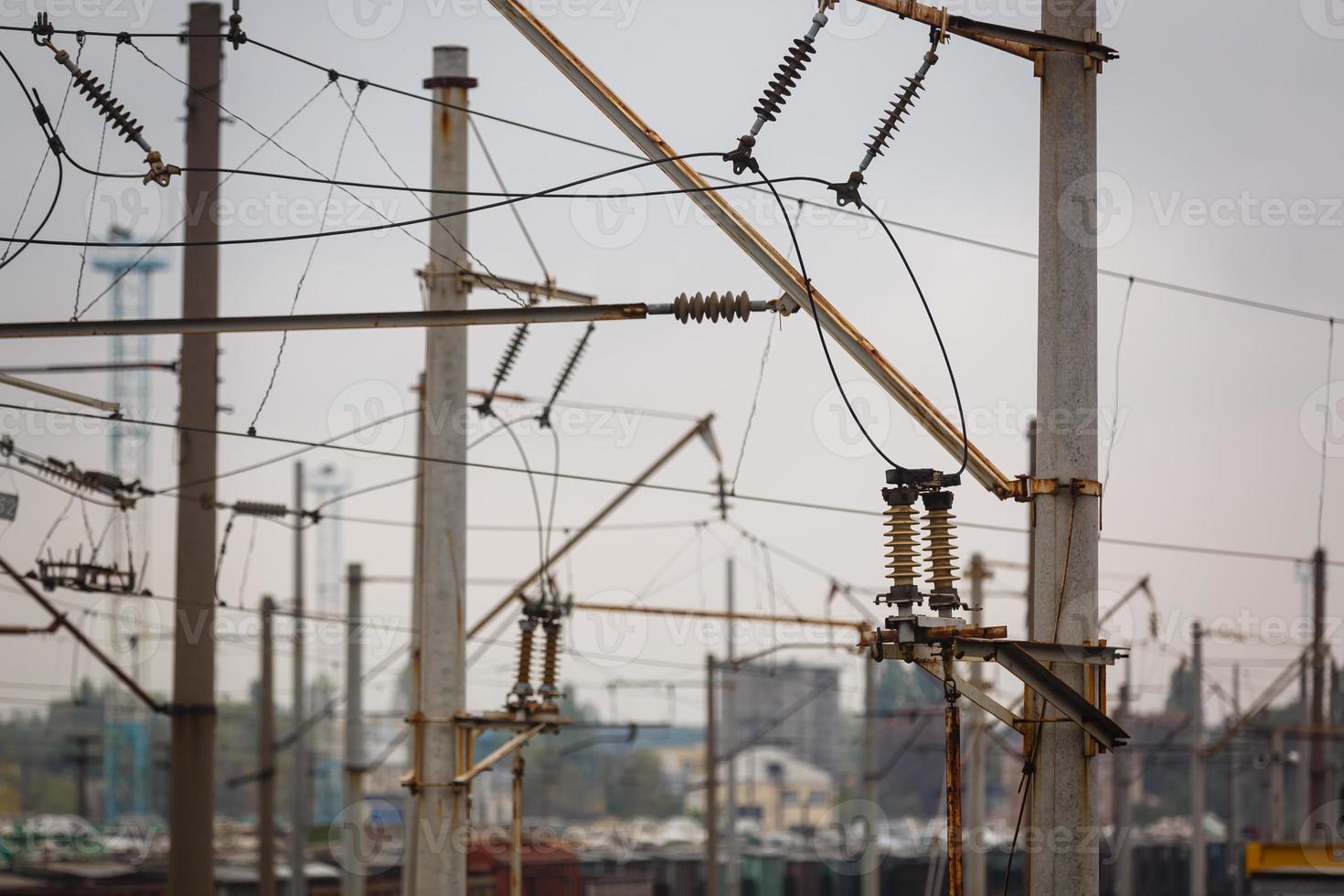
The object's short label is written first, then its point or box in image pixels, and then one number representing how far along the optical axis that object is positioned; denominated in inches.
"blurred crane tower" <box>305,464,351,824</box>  4548.0
